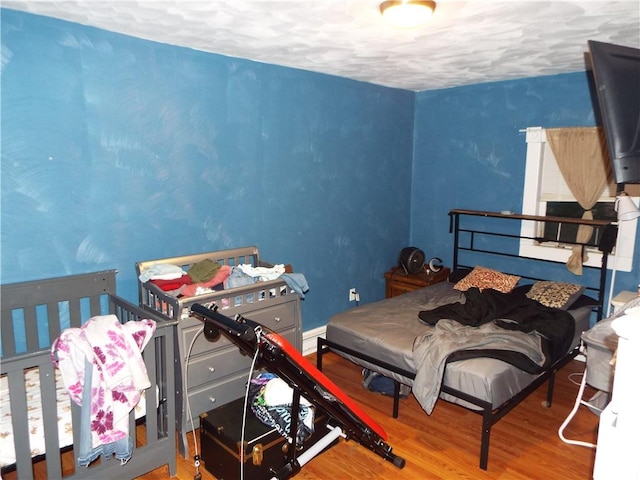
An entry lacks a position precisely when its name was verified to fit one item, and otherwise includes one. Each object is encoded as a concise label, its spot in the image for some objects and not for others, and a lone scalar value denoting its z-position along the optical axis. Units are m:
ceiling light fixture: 2.02
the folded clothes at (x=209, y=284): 2.62
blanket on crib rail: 1.83
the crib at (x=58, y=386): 1.79
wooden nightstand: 4.21
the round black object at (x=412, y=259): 4.36
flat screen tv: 1.55
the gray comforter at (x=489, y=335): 2.52
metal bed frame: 2.37
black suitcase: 2.14
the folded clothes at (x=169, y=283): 2.62
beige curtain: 3.53
